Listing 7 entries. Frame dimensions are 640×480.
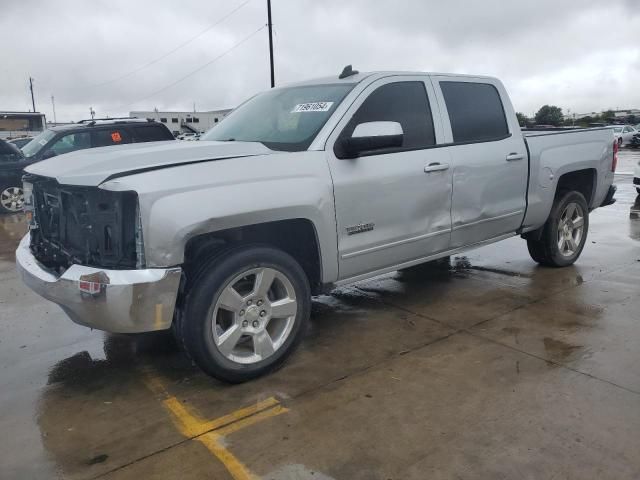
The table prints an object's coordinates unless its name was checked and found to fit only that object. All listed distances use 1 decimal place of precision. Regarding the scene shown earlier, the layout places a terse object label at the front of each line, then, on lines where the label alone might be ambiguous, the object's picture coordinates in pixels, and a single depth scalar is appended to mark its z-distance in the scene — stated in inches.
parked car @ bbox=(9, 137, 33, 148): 719.7
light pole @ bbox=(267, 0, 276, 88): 1045.8
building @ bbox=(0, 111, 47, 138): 1450.5
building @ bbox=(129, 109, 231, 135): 2583.7
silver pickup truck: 118.3
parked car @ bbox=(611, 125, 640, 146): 1370.0
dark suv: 412.5
